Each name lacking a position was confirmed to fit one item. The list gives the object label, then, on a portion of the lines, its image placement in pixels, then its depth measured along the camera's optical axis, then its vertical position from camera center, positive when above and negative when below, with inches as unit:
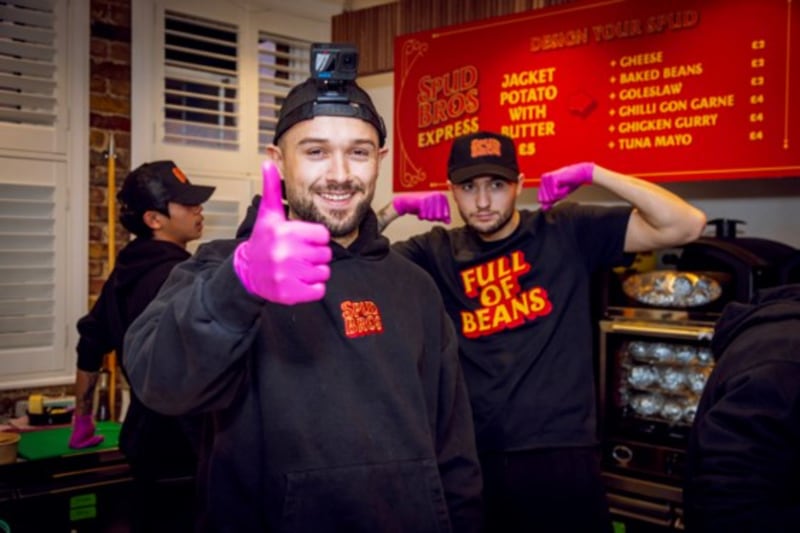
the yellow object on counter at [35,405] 138.0 -26.7
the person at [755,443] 61.0 -14.2
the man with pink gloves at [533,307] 101.3 -7.5
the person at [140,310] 109.2 -10.3
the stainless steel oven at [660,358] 119.5 -16.4
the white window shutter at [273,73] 180.2 +37.9
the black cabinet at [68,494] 117.0 -36.0
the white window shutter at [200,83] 166.1 +32.6
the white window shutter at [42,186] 147.0 +10.2
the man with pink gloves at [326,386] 61.2 -10.4
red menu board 118.6 +25.9
